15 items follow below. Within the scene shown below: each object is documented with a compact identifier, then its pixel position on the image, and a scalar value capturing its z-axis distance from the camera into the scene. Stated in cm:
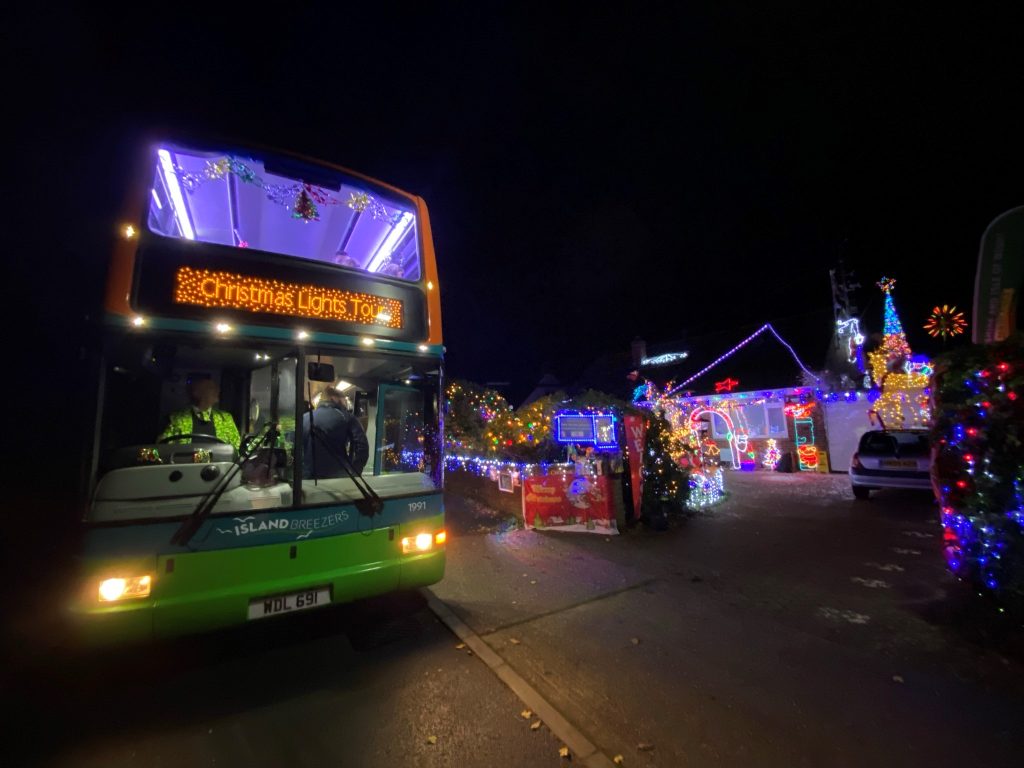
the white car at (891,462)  973
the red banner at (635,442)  788
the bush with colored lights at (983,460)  431
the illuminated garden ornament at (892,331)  1351
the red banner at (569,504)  783
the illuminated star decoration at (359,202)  480
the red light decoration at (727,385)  1706
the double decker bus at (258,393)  320
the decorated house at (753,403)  1530
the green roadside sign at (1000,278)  637
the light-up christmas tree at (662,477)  822
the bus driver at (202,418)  457
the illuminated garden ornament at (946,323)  1359
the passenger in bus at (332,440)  424
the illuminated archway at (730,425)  1713
